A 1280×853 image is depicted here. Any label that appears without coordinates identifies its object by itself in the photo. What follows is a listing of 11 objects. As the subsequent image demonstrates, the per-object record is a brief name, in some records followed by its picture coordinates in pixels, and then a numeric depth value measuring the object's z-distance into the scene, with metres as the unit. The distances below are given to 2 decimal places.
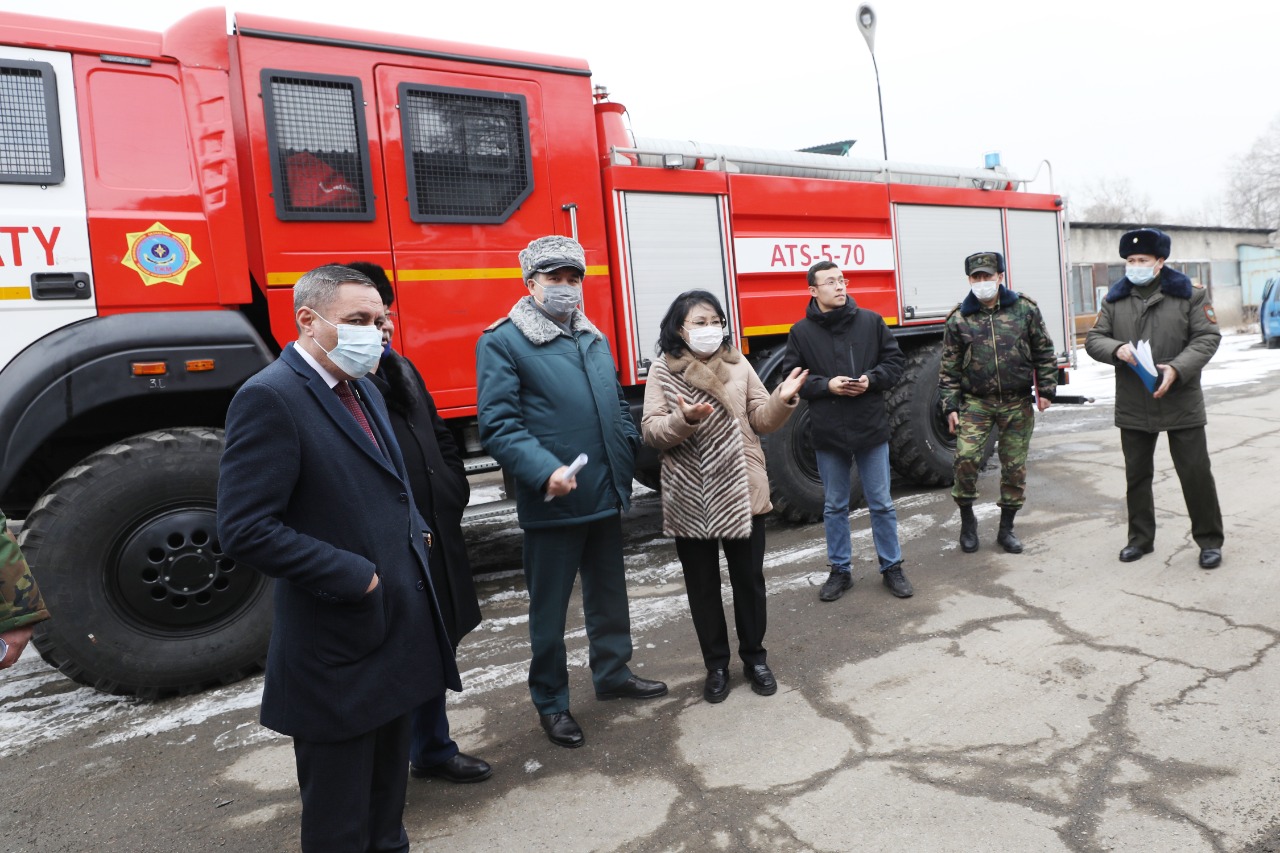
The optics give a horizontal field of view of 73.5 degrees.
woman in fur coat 3.38
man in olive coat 4.48
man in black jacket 4.38
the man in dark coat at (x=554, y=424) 3.08
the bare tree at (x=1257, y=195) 49.34
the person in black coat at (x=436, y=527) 2.81
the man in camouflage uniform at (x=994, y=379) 4.88
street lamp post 8.64
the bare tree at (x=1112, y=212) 52.56
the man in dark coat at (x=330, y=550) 1.85
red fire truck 3.54
